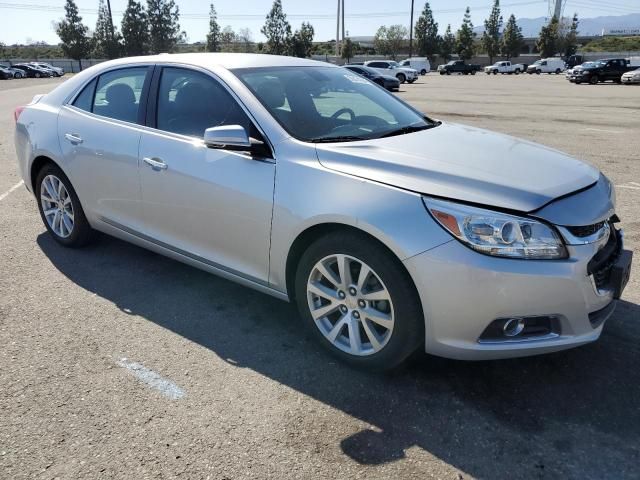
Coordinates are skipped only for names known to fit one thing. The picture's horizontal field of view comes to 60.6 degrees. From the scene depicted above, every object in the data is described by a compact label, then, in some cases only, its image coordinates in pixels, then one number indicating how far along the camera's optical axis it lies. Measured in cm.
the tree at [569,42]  8781
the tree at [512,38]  8931
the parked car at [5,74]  5247
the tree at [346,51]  7456
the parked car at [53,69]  5844
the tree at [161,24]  6969
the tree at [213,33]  7969
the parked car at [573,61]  6606
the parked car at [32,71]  5709
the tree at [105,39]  6712
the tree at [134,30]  6794
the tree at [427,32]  8788
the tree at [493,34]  9031
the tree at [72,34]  6975
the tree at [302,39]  7138
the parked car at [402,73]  3978
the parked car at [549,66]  6519
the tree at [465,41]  9031
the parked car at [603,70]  3484
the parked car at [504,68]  7050
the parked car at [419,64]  6085
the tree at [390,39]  10188
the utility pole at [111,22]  6104
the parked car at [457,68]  6631
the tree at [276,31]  7119
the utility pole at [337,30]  6819
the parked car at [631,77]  3269
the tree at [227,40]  8666
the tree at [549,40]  8725
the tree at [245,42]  8952
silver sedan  254
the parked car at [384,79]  2825
